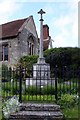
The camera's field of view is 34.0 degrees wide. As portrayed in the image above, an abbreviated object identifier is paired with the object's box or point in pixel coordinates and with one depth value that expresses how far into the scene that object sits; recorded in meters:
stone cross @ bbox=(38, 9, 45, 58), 7.85
